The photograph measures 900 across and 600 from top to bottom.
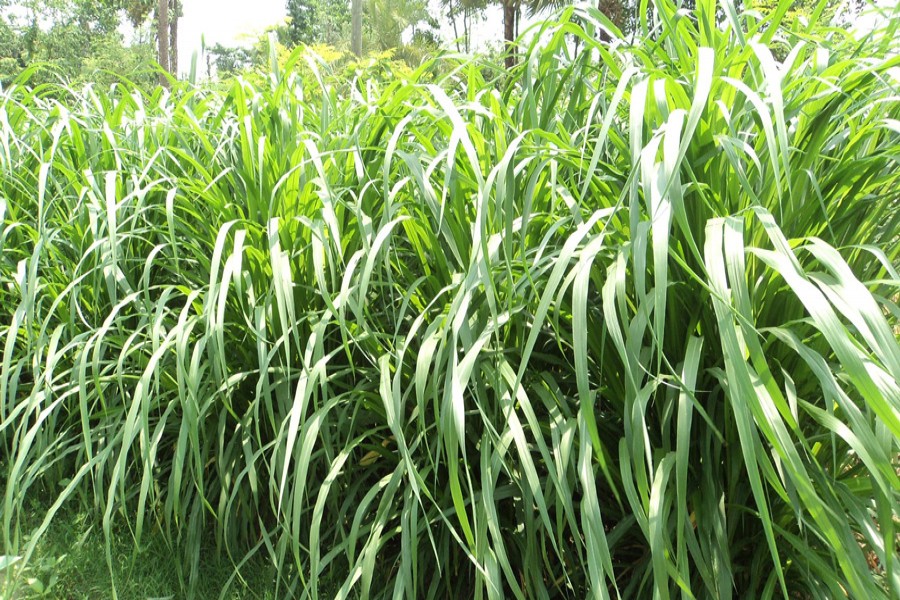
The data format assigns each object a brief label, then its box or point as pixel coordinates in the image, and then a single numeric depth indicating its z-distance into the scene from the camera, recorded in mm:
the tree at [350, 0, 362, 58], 14609
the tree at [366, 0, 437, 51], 25391
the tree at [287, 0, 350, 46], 47156
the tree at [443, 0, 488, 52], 21280
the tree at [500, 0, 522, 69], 18600
